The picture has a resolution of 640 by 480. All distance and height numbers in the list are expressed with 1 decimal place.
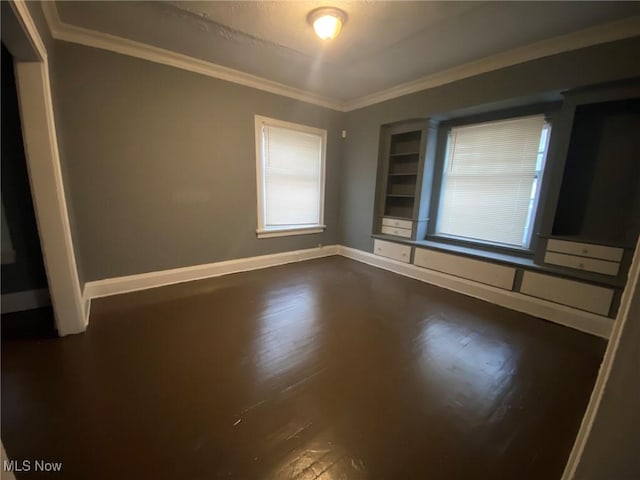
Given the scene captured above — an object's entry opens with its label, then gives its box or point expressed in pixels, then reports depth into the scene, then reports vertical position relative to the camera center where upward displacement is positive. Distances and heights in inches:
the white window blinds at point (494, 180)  119.1 +7.7
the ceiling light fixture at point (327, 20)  83.1 +53.2
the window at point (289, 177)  150.6 +7.2
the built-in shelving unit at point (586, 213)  94.0 -4.8
